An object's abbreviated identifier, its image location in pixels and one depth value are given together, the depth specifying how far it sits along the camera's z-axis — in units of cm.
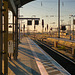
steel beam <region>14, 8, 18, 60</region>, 1197
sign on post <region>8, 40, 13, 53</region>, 853
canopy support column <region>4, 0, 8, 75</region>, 655
